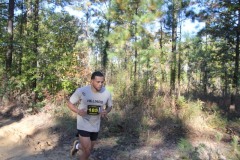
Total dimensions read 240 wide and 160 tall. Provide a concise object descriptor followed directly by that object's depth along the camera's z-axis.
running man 4.95
